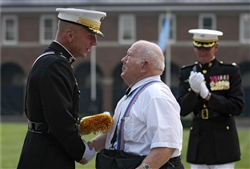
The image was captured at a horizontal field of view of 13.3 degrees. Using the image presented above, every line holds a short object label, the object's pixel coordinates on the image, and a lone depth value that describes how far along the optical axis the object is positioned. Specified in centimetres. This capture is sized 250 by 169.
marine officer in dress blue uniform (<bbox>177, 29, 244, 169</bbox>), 1175
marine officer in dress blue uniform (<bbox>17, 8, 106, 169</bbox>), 811
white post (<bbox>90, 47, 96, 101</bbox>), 7480
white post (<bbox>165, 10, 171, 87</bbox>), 7121
